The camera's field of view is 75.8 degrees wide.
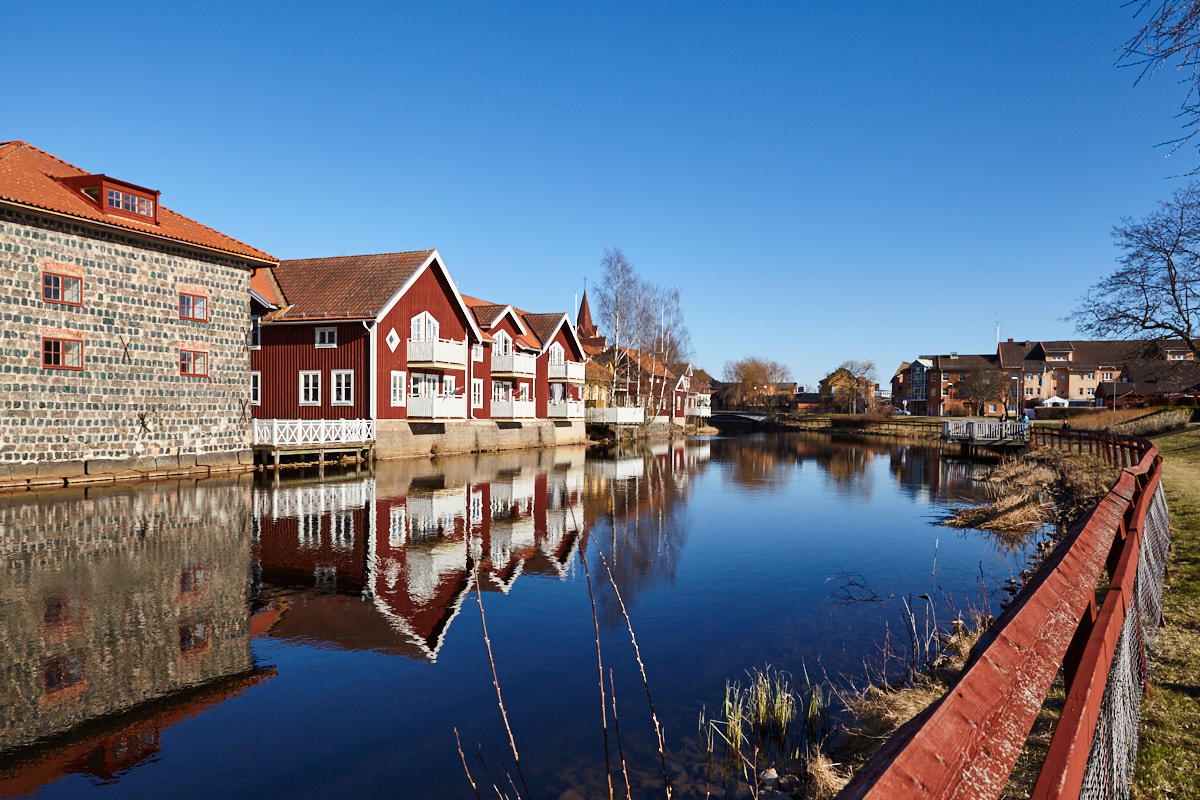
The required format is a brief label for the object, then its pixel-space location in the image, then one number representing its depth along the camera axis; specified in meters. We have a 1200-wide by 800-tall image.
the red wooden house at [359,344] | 33.03
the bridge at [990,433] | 41.91
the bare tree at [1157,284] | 28.69
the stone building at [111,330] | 20.89
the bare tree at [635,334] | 51.47
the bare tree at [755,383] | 129.75
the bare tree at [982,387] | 89.75
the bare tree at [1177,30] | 5.71
